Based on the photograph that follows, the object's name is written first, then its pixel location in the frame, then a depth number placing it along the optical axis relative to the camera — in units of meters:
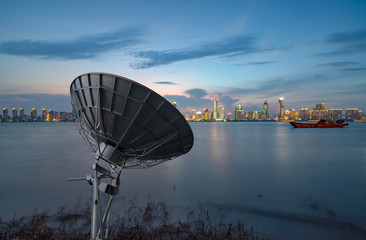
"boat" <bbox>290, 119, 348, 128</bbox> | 146.80
